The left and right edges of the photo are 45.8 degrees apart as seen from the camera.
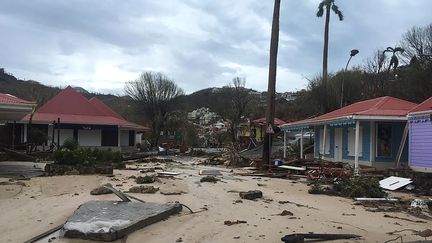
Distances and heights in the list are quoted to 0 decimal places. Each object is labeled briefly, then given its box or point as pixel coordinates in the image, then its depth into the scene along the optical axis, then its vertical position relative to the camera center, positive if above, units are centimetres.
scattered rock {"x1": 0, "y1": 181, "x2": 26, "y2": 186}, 1661 -167
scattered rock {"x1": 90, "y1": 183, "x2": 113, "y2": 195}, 1365 -152
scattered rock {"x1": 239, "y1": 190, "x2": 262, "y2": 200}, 1377 -153
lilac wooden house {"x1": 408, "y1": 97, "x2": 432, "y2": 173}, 1880 +22
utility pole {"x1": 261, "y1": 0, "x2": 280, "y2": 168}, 2849 +417
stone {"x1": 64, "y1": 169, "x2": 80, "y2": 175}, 2048 -153
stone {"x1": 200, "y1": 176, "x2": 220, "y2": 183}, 1901 -156
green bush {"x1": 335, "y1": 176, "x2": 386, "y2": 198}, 1495 -139
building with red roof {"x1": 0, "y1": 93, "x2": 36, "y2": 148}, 2173 +107
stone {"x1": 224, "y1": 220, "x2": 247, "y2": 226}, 985 -163
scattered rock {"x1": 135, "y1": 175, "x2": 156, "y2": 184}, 1720 -150
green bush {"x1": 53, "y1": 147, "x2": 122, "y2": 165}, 2138 -96
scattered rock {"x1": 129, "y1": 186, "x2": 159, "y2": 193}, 1444 -153
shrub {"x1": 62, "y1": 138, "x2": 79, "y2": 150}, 2423 -54
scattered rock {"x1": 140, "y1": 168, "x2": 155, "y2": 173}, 2339 -161
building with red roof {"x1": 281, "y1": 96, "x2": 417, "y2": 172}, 2197 +52
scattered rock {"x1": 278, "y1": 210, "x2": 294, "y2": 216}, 1109 -161
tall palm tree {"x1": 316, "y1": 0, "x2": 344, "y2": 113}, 5166 +1369
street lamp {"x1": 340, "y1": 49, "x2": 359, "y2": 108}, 3480 +607
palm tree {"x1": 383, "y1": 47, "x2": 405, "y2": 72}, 3772 +635
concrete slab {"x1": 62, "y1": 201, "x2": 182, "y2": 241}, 845 -152
